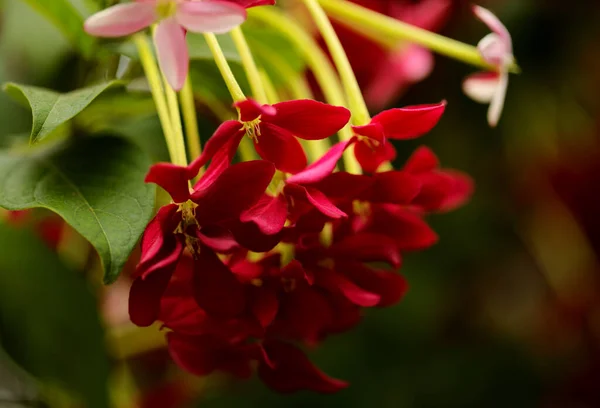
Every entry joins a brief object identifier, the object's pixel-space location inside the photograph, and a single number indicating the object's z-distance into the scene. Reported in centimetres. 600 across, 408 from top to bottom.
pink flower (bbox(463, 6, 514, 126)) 27
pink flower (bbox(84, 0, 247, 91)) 24
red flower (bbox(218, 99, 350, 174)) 24
